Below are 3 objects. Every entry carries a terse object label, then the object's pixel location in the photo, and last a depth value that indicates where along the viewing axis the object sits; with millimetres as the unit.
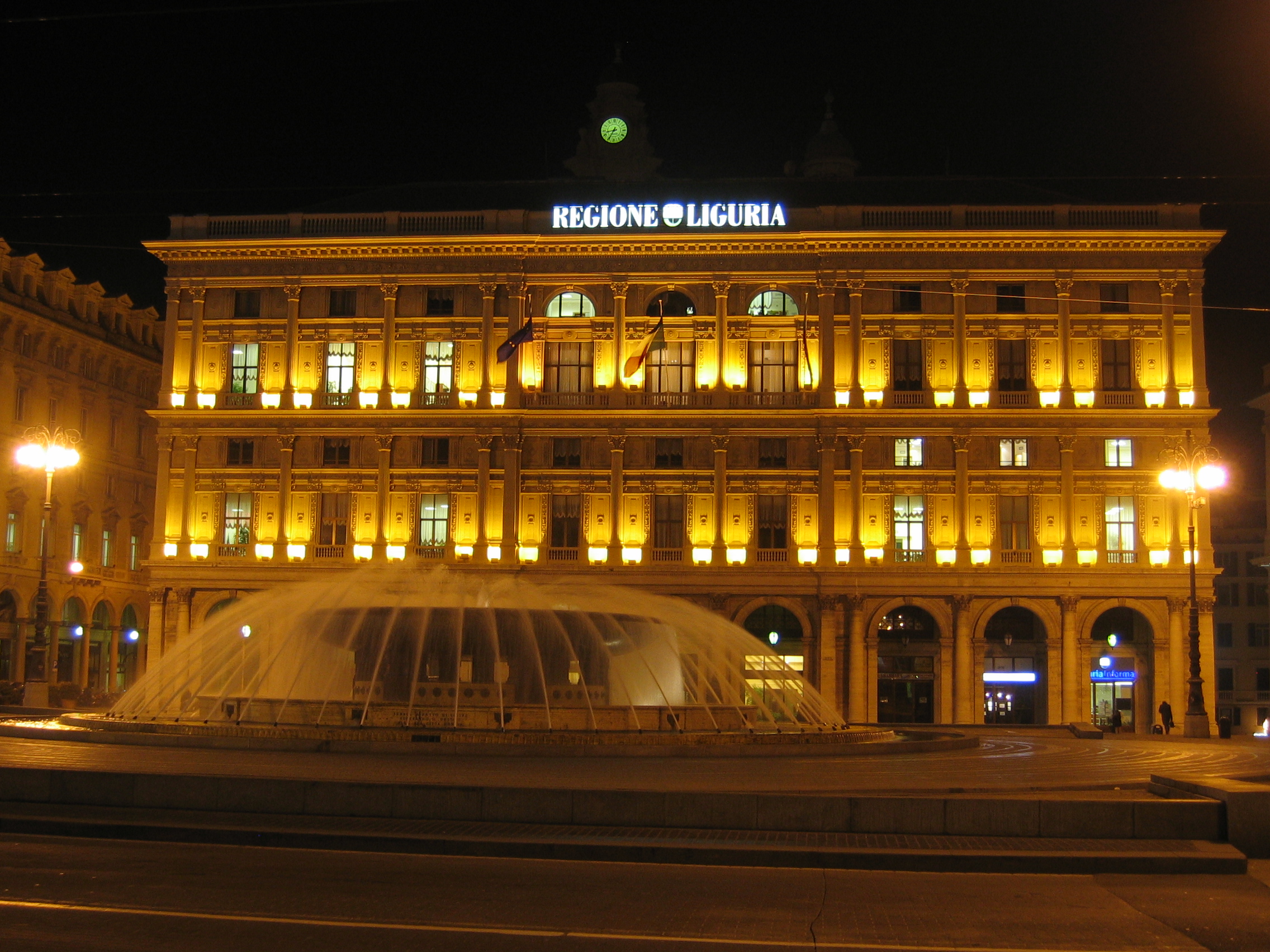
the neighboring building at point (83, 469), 61719
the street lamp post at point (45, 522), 40000
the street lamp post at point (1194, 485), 40406
